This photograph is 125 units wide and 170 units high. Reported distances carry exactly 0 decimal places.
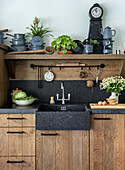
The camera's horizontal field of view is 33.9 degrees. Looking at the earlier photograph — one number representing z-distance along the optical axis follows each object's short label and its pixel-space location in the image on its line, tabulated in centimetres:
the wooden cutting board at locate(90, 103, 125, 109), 253
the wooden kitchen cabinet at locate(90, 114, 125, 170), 246
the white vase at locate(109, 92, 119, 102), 291
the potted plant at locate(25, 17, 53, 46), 295
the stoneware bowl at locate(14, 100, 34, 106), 284
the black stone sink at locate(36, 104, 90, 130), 241
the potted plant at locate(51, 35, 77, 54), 281
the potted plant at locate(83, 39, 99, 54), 288
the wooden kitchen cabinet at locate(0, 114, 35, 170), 248
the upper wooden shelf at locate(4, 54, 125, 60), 281
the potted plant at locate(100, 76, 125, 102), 282
